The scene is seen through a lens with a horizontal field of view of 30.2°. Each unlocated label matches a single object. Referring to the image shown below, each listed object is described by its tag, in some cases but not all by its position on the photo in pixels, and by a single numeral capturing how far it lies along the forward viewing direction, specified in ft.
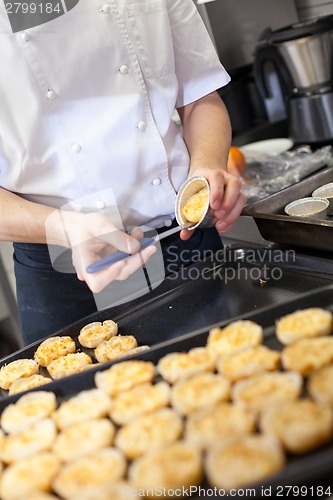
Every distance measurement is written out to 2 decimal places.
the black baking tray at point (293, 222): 4.69
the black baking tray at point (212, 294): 4.35
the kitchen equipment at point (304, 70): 7.34
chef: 4.64
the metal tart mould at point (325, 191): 5.66
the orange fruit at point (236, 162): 7.32
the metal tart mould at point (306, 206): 5.33
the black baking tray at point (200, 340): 3.60
